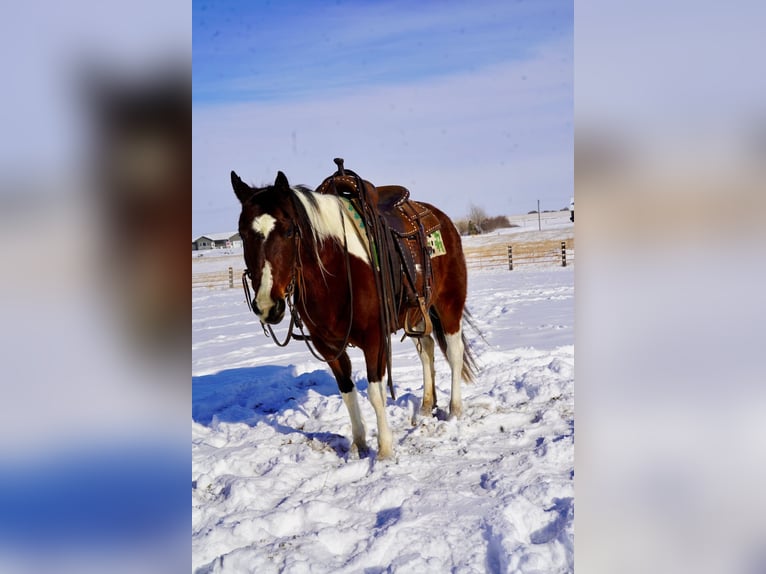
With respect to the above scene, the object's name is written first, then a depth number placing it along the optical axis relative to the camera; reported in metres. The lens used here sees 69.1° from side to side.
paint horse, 3.06
